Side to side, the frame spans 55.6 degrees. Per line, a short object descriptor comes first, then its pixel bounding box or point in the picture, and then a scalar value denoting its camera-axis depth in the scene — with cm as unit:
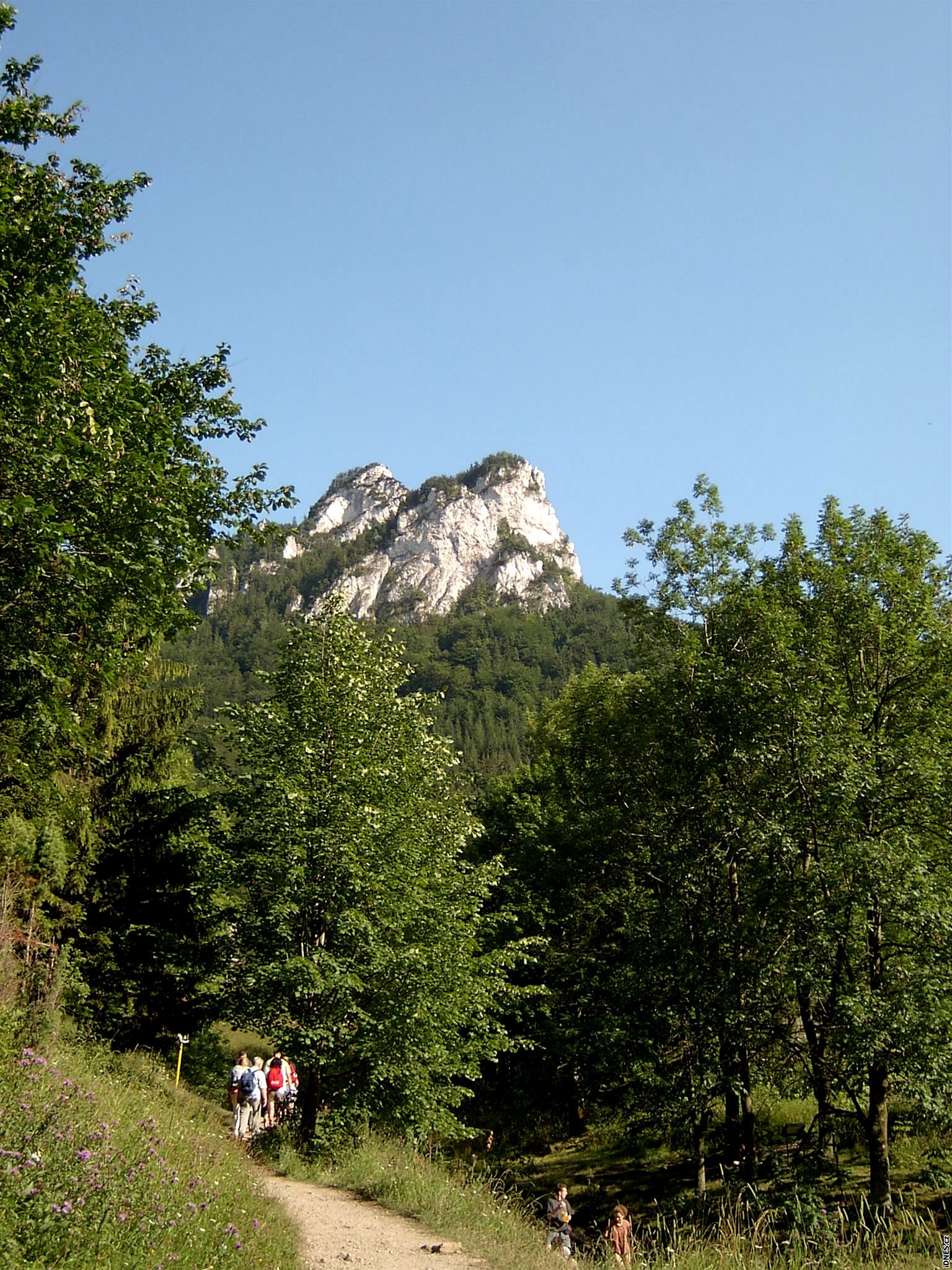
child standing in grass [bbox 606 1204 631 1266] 1090
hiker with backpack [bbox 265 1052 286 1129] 1538
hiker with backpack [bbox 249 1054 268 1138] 1502
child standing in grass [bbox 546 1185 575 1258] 1148
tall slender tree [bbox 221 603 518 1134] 1488
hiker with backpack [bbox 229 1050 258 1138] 1464
